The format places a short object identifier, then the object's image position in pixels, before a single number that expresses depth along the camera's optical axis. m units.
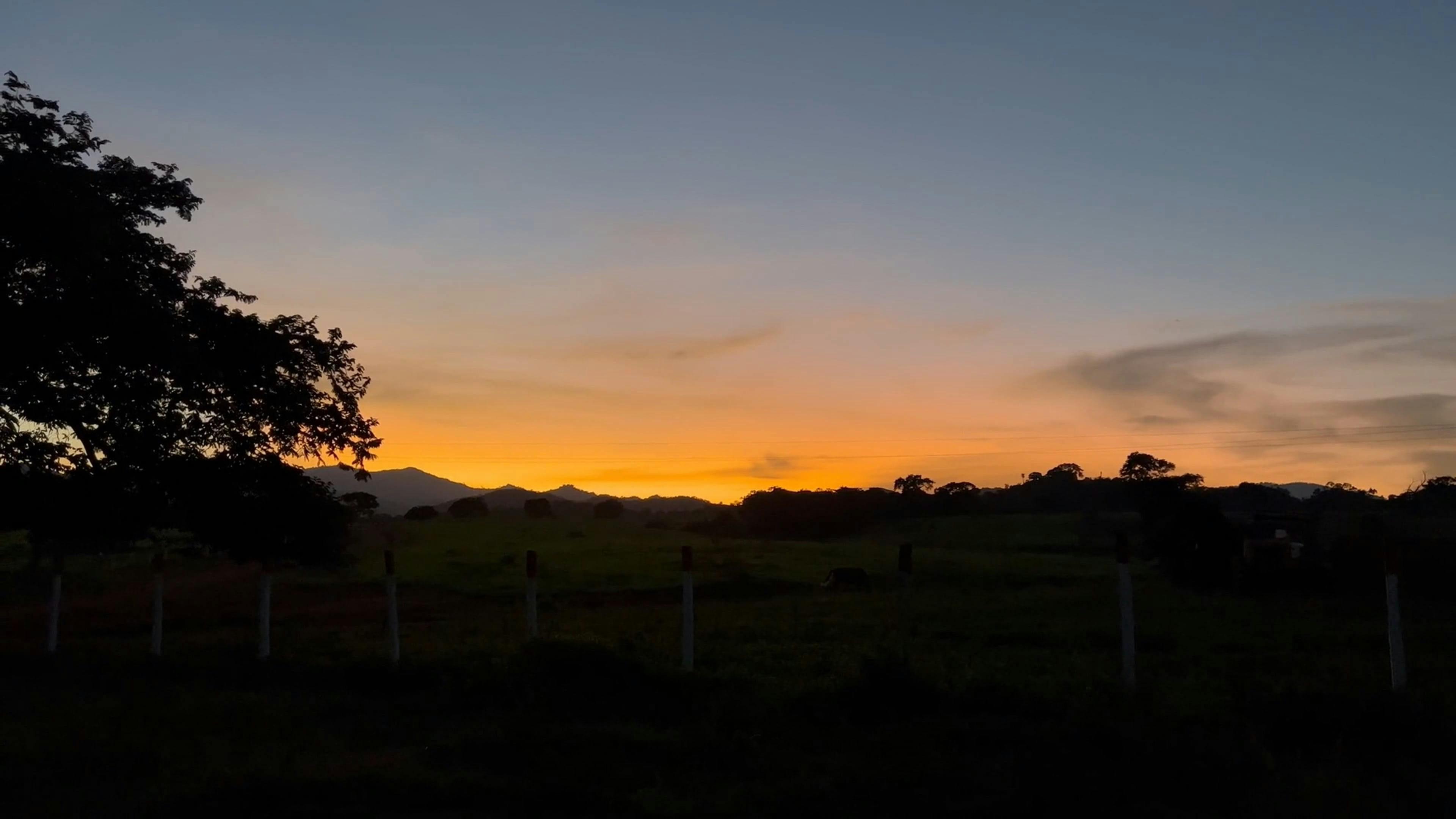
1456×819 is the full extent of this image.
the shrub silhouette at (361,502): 19.31
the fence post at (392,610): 13.16
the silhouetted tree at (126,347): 15.52
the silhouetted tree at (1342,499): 83.06
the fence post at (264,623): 14.34
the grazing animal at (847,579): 36.28
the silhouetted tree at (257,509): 17.36
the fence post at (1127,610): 9.39
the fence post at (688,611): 11.34
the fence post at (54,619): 16.86
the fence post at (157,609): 15.57
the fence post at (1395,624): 8.94
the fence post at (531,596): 12.91
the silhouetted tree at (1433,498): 63.62
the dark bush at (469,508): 105.81
